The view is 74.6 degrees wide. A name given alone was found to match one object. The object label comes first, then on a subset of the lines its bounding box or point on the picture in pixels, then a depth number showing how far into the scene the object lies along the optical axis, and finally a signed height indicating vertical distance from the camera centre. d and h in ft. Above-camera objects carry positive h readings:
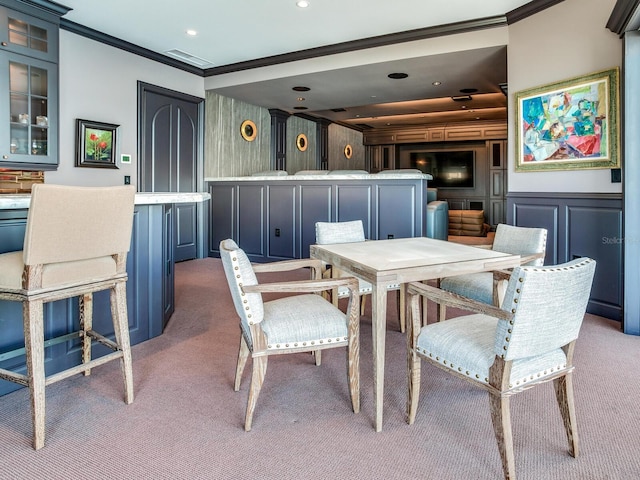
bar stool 5.28 -0.37
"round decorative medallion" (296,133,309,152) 27.78 +6.27
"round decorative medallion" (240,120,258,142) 22.97 +5.86
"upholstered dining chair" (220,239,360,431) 5.61 -1.24
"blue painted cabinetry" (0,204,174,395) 6.71 -1.24
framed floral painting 14.85 +3.39
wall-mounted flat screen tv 34.35 +5.79
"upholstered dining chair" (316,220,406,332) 9.07 -0.05
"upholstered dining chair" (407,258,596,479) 4.28 -1.25
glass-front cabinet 12.18 +4.39
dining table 5.74 -0.44
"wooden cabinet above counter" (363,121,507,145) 32.63 +8.32
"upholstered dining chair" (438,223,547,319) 8.21 -0.43
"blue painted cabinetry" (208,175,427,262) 16.29 +1.11
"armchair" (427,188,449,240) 19.53 +0.70
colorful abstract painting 10.75 +3.08
